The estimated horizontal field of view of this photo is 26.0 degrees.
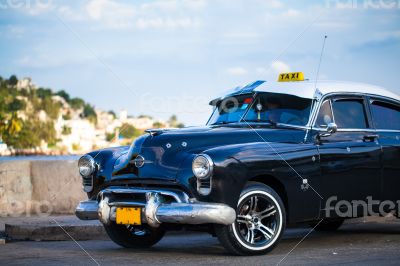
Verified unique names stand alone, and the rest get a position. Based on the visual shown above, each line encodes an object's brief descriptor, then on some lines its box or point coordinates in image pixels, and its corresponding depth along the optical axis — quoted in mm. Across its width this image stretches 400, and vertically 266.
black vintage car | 8508
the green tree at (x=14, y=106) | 197625
